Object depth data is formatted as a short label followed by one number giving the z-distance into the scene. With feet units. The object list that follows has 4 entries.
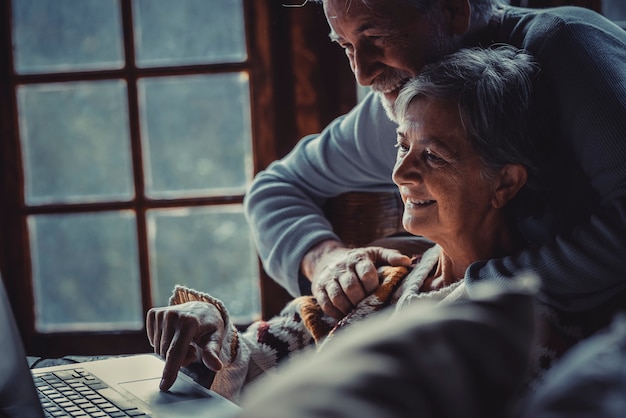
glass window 8.30
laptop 3.15
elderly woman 4.75
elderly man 4.47
